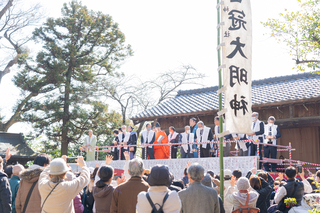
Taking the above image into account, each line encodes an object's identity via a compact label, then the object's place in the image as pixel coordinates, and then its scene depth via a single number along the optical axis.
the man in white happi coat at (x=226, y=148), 12.38
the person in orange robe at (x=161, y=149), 13.41
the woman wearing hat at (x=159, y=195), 3.49
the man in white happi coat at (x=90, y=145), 15.02
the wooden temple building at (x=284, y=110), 13.34
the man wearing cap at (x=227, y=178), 6.09
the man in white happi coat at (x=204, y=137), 12.07
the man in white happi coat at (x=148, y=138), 13.60
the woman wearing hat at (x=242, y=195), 4.80
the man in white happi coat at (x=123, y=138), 14.06
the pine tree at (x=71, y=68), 18.53
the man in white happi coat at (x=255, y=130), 11.29
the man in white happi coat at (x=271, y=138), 11.66
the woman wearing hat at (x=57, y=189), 3.83
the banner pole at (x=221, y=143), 4.70
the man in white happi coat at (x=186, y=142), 12.42
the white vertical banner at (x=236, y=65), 4.90
